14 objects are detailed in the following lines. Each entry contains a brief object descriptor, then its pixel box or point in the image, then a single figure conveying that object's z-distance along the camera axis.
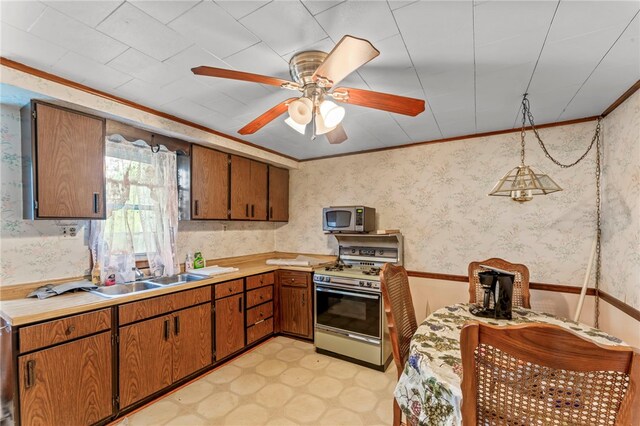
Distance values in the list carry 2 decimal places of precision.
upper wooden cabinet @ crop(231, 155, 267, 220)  3.32
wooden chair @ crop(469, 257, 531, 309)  2.19
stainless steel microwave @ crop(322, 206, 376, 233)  3.19
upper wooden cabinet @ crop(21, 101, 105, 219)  1.83
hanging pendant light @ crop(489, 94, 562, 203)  1.78
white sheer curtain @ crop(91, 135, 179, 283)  2.38
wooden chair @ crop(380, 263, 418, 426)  1.67
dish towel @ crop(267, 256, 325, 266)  3.42
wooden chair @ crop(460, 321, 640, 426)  0.77
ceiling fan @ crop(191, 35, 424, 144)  1.27
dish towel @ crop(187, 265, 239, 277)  2.77
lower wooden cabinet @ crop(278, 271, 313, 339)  3.23
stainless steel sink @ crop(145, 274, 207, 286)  2.62
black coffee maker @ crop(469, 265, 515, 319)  1.75
